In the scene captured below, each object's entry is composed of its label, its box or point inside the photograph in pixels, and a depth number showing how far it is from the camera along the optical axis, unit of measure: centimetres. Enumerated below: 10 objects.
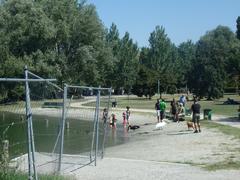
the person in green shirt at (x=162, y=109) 3145
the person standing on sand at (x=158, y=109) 3133
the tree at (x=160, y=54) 9181
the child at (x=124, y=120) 3402
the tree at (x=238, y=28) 8187
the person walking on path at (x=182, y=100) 3515
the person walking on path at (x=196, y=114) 2463
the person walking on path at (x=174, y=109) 3167
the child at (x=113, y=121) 3371
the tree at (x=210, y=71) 6365
